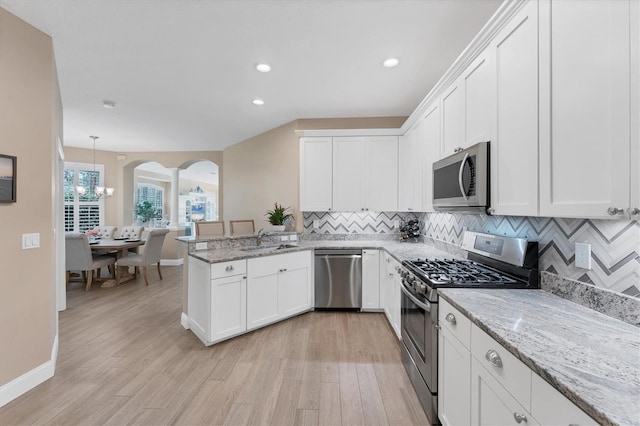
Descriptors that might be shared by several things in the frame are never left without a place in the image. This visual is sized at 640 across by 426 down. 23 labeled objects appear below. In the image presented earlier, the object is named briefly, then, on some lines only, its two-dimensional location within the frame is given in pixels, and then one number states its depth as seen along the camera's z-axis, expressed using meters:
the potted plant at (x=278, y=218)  3.86
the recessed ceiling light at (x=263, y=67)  2.68
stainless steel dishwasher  3.48
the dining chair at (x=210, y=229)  3.33
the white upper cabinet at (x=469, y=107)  1.71
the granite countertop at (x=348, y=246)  2.70
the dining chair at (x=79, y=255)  4.43
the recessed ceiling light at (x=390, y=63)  2.60
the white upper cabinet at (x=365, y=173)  3.80
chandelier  5.79
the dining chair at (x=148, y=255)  4.90
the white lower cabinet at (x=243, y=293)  2.65
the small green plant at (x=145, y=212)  6.91
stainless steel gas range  1.66
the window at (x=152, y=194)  8.97
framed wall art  1.93
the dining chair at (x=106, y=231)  5.95
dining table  4.79
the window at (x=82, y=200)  6.00
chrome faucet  3.53
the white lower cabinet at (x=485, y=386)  0.83
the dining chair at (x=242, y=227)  3.72
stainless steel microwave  1.73
